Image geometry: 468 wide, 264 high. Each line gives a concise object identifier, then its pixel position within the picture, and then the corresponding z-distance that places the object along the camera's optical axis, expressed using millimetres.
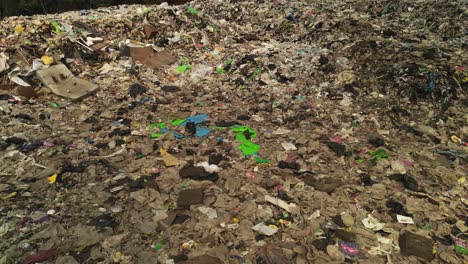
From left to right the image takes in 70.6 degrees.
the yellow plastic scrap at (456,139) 3672
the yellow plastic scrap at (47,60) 5020
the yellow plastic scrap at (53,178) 2981
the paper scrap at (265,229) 2505
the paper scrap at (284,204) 2728
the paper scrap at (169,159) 3273
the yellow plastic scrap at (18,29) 5403
